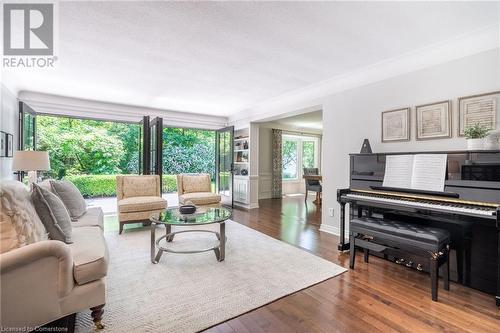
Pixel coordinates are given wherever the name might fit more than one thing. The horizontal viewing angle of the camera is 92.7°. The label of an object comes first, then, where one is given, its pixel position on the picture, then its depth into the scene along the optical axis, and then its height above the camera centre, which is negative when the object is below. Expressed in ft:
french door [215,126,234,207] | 19.34 +0.22
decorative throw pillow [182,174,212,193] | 15.53 -1.16
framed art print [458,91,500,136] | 7.39 +1.78
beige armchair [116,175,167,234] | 12.14 -1.79
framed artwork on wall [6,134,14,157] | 11.61 +1.03
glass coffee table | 8.50 -2.01
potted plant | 7.12 +0.87
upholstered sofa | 4.00 -2.11
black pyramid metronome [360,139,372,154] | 10.00 +0.74
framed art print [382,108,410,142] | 9.40 +1.64
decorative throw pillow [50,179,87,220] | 8.76 -1.17
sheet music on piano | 7.48 -0.21
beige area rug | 5.45 -3.46
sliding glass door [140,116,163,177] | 15.81 +1.15
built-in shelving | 19.30 -0.04
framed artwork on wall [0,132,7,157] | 10.69 +1.01
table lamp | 10.34 +0.21
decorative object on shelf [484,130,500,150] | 7.16 +0.74
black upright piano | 6.42 -1.25
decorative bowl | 9.74 -1.81
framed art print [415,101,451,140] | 8.38 +1.65
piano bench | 6.43 -2.30
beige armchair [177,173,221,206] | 14.23 -1.59
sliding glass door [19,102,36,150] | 12.46 +2.12
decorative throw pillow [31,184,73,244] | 5.50 -1.15
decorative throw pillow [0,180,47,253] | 4.23 -1.04
